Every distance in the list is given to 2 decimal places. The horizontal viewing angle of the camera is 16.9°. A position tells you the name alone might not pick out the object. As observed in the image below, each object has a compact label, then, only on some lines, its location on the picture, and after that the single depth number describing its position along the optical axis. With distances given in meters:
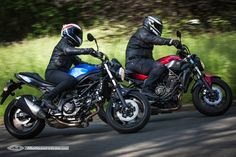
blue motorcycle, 12.24
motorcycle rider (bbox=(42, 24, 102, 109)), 12.48
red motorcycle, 13.84
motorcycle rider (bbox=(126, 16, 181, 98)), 14.06
